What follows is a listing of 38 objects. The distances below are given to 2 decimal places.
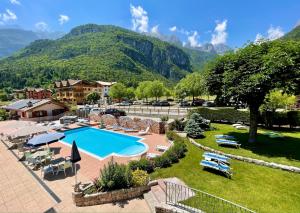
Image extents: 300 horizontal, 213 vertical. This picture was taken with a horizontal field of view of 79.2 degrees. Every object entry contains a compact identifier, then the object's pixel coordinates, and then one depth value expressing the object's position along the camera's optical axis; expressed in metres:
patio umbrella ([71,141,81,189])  8.79
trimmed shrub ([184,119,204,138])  18.49
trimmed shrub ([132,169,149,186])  9.16
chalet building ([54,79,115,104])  77.62
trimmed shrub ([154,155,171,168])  12.01
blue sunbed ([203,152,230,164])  11.63
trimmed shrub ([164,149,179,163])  12.59
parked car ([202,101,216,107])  44.58
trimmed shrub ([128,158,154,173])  11.21
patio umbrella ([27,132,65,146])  13.54
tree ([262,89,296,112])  20.88
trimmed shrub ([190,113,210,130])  21.05
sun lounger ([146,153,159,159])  13.42
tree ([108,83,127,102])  61.50
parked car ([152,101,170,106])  52.06
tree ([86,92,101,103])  69.73
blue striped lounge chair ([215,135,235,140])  16.58
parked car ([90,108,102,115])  33.43
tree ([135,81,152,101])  55.97
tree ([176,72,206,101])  46.69
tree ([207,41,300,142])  12.56
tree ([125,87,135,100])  64.62
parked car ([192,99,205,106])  49.12
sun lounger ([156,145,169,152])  15.78
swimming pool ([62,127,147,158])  17.69
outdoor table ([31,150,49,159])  13.18
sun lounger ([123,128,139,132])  23.94
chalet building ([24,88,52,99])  84.22
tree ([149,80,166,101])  55.26
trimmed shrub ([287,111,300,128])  20.13
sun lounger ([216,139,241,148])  14.88
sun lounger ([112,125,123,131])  25.46
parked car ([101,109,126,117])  32.63
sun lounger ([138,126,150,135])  22.29
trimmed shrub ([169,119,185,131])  21.80
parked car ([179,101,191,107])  49.12
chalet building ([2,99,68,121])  33.69
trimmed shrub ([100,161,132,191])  8.84
